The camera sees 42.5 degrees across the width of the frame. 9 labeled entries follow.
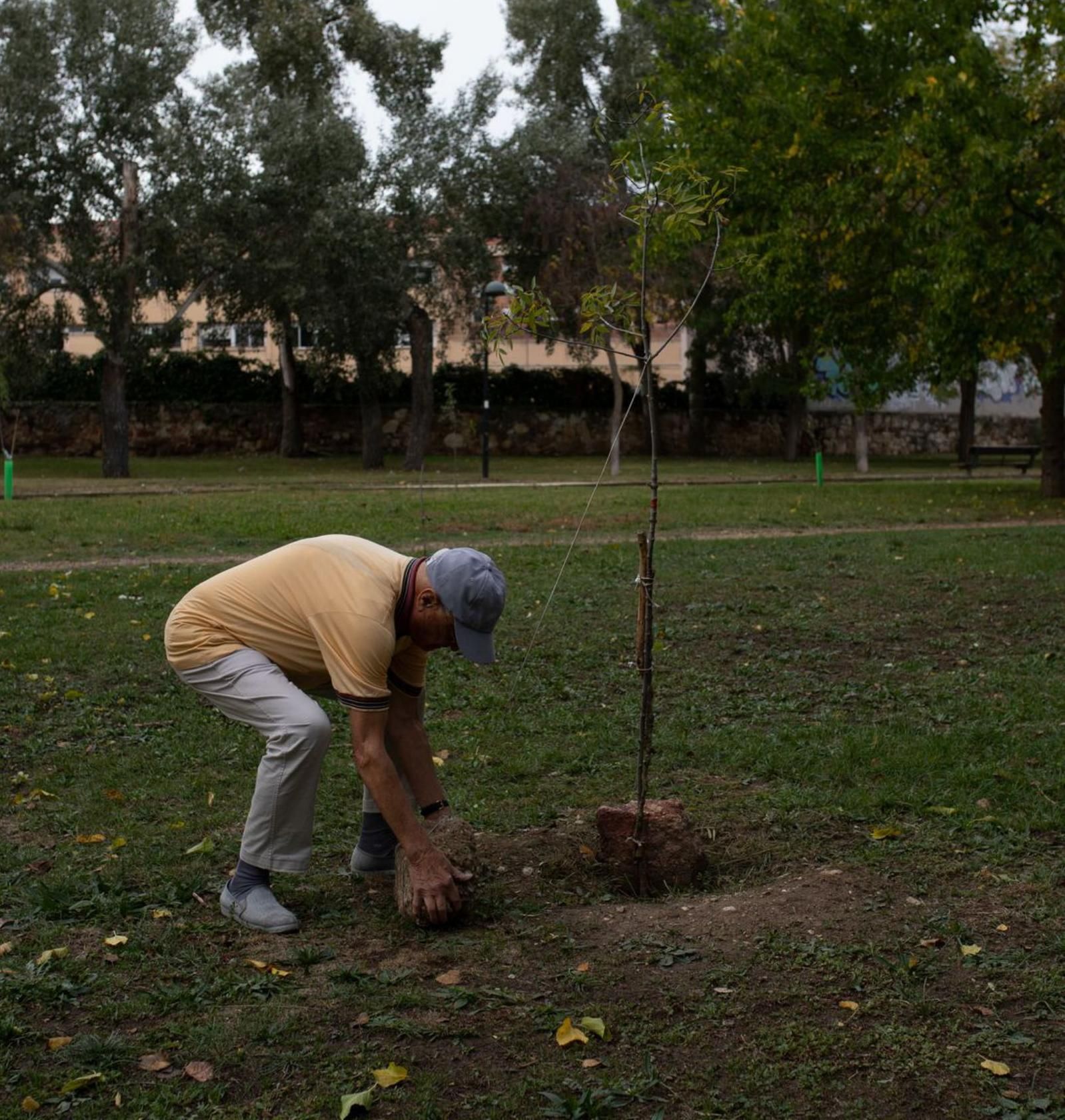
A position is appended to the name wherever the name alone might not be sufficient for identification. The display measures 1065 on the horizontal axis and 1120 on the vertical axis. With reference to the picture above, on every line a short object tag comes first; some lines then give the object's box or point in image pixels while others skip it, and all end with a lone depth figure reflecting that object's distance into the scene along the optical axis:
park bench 28.80
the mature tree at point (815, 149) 20.03
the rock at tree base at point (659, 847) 4.69
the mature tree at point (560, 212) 32.31
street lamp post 23.26
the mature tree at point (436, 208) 30.00
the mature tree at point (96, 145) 26.08
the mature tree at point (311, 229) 27.92
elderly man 3.82
